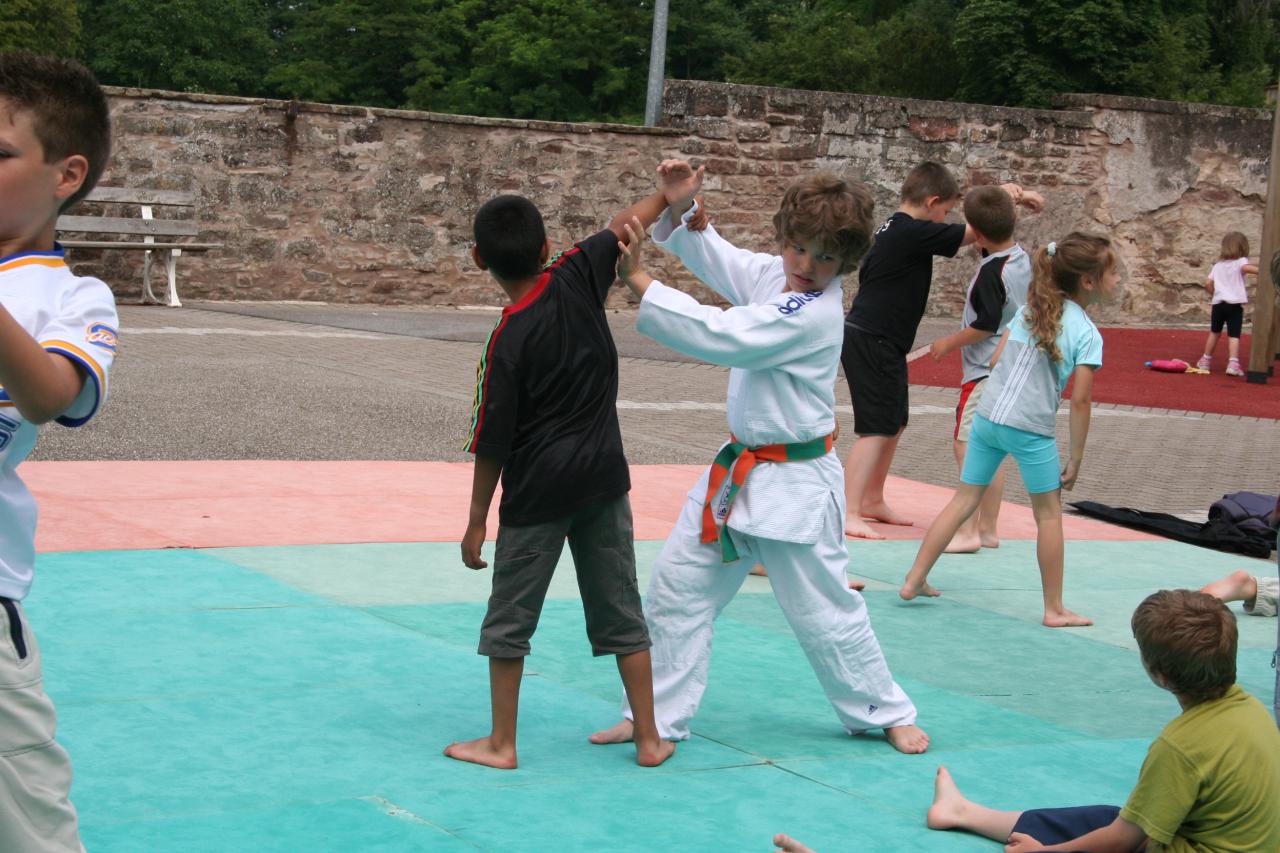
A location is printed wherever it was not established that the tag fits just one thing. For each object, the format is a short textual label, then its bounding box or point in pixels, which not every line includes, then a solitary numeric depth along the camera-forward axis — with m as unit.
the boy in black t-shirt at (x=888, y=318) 7.20
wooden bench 15.31
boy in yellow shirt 3.01
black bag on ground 7.65
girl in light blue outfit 5.70
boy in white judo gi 4.01
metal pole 20.12
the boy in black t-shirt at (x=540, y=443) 3.67
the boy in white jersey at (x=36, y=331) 2.18
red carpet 14.02
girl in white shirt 16.12
